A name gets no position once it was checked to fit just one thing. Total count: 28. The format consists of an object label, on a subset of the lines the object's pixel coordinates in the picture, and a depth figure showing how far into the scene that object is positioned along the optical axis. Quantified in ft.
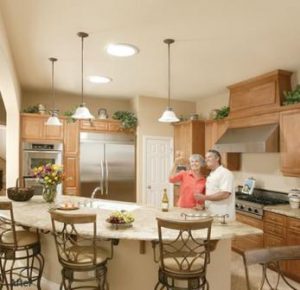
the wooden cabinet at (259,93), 13.98
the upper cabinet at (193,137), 19.29
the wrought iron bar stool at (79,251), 7.38
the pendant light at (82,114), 11.07
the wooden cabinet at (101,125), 19.11
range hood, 13.61
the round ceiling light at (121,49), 11.00
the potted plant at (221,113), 17.40
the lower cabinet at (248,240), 13.33
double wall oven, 17.28
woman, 11.50
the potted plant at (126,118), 19.83
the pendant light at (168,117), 11.19
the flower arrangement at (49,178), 11.84
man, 10.24
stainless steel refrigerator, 18.95
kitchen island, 7.73
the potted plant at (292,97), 13.11
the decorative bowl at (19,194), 12.11
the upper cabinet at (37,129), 17.62
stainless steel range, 13.56
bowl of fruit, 7.99
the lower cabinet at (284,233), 11.51
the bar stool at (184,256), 6.94
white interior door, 20.39
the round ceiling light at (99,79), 15.51
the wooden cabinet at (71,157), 18.47
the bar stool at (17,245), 9.04
